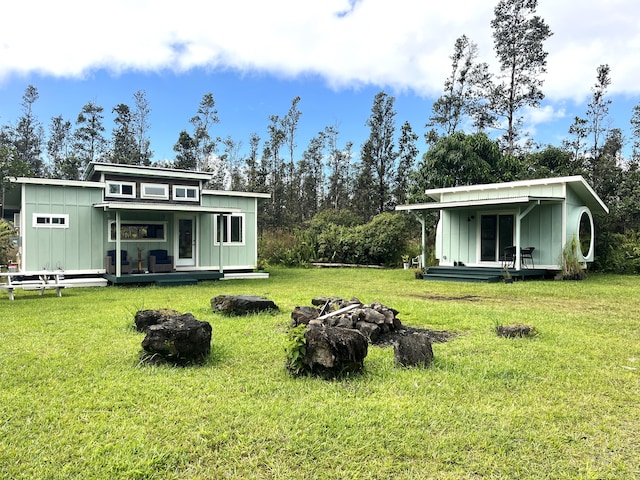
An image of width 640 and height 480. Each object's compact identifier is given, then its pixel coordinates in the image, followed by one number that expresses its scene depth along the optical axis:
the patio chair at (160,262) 14.01
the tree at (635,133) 24.09
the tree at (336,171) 35.50
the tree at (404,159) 30.24
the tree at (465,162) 21.72
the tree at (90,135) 35.91
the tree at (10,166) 8.70
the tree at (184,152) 32.38
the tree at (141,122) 36.59
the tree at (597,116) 25.30
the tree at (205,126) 35.28
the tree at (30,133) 38.28
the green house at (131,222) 12.41
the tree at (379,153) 29.88
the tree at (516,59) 25.28
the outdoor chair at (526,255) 14.35
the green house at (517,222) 13.93
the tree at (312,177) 35.72
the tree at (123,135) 35.16
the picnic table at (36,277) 11.82
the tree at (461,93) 27.39
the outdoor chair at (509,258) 14.56
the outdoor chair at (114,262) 13.23
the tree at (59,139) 39.88
